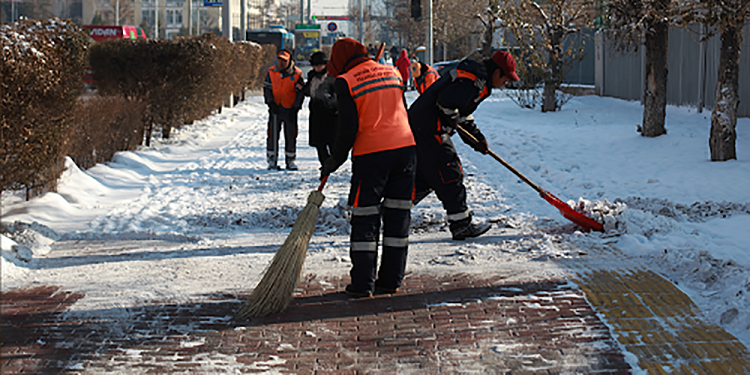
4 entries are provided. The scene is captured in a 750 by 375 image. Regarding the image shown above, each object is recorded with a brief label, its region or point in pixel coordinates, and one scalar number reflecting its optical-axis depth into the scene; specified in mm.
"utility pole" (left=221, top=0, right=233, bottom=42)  20828
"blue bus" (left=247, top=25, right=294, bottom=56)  42719
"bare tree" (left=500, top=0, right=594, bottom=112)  18094
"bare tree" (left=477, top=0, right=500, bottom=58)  21656
